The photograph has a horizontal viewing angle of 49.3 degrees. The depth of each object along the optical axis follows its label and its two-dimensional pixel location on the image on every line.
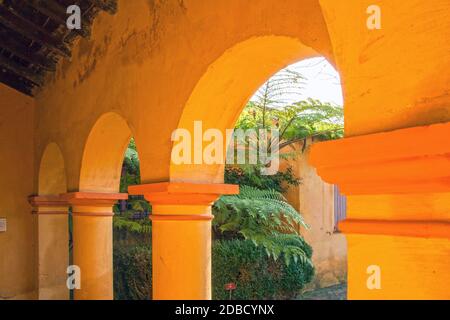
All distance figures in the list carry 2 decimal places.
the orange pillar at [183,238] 4.09
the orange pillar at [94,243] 6.67
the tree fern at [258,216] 8.02
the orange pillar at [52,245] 8.94
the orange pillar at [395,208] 1.33
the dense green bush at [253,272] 9.34
